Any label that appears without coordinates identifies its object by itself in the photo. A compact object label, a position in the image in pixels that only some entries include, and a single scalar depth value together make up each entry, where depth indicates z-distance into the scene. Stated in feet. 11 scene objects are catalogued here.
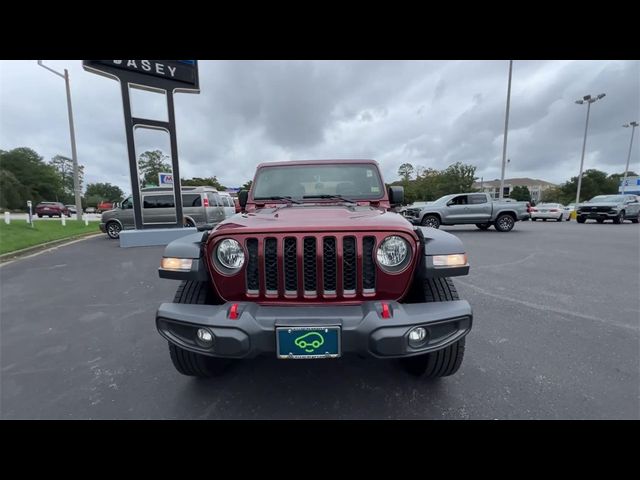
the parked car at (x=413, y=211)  39.99
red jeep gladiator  5.19
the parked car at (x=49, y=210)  94.94
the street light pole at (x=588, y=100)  83.90
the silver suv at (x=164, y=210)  33.94
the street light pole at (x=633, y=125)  109.91
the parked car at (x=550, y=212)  61.98
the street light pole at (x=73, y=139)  53.67
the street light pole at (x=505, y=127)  65.10
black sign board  24.56
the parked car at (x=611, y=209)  48.55
